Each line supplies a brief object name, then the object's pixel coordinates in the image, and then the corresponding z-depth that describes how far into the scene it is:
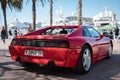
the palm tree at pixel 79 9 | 9.76
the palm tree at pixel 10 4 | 14.91
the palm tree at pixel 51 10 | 14.20
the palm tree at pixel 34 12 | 11.60
